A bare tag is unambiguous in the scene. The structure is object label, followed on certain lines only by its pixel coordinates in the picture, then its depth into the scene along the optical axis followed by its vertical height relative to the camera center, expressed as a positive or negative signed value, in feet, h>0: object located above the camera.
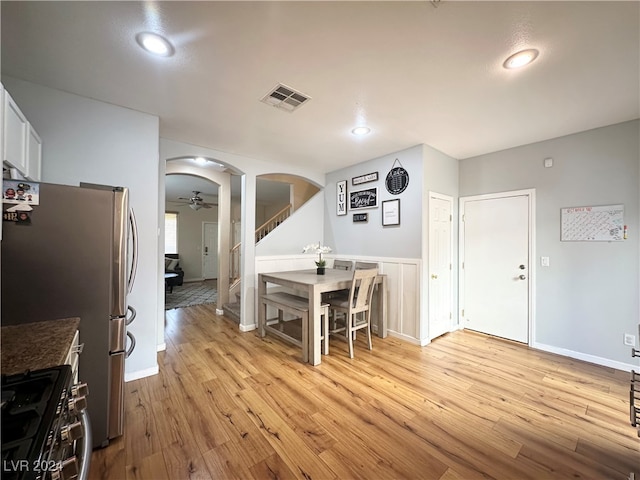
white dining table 9.50 -1.80
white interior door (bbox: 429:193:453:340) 11.66 -1.04
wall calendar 9.03 +0.64
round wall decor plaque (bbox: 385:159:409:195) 11.70 +2.77
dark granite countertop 3.38 -1.52
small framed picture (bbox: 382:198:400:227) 11.94 +1.35
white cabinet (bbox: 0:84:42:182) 4.94 +2.12
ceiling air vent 7.16 +4.07
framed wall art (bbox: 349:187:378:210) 13.03 +2.19
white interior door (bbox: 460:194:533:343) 11.16 -1.03
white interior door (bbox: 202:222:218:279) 29.68 -0.94
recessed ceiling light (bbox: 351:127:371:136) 9.59 +4.09
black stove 2.16 -1.72
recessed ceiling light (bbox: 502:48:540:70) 5.68 +4.04
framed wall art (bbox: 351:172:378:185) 13.02 +3.20
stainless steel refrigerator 4.82 -0.64
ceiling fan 22.04 +3.37
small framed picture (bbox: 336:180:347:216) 14.56 +2.44
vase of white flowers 12.39 -1.05
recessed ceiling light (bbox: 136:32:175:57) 5.30 +4.10
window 28.04 +1.03
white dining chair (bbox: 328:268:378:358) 10.09 -2.47
